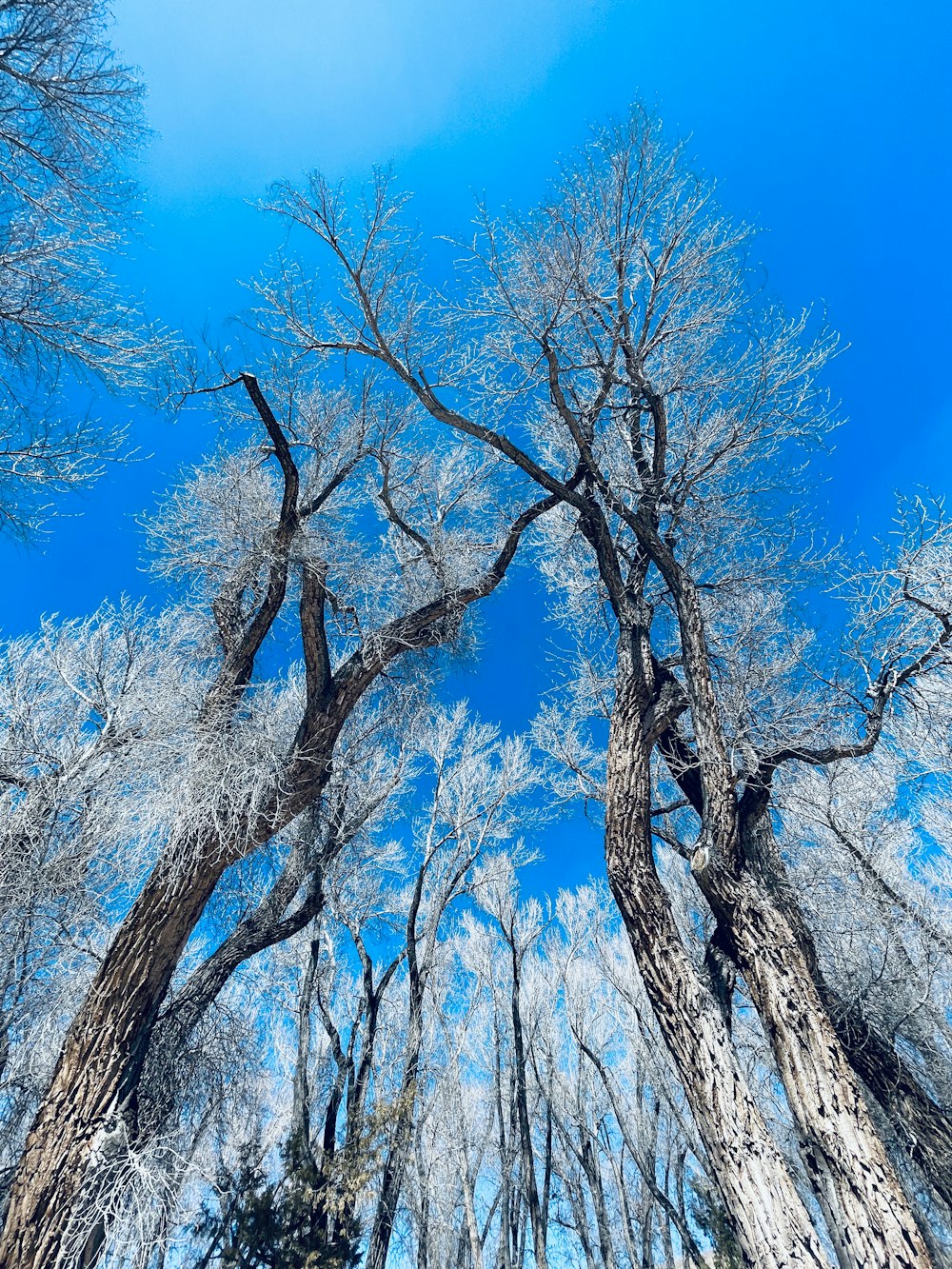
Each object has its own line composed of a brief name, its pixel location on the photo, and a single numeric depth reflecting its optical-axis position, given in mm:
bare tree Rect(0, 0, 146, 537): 4270
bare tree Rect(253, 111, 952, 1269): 3578
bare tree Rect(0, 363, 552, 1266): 4512
